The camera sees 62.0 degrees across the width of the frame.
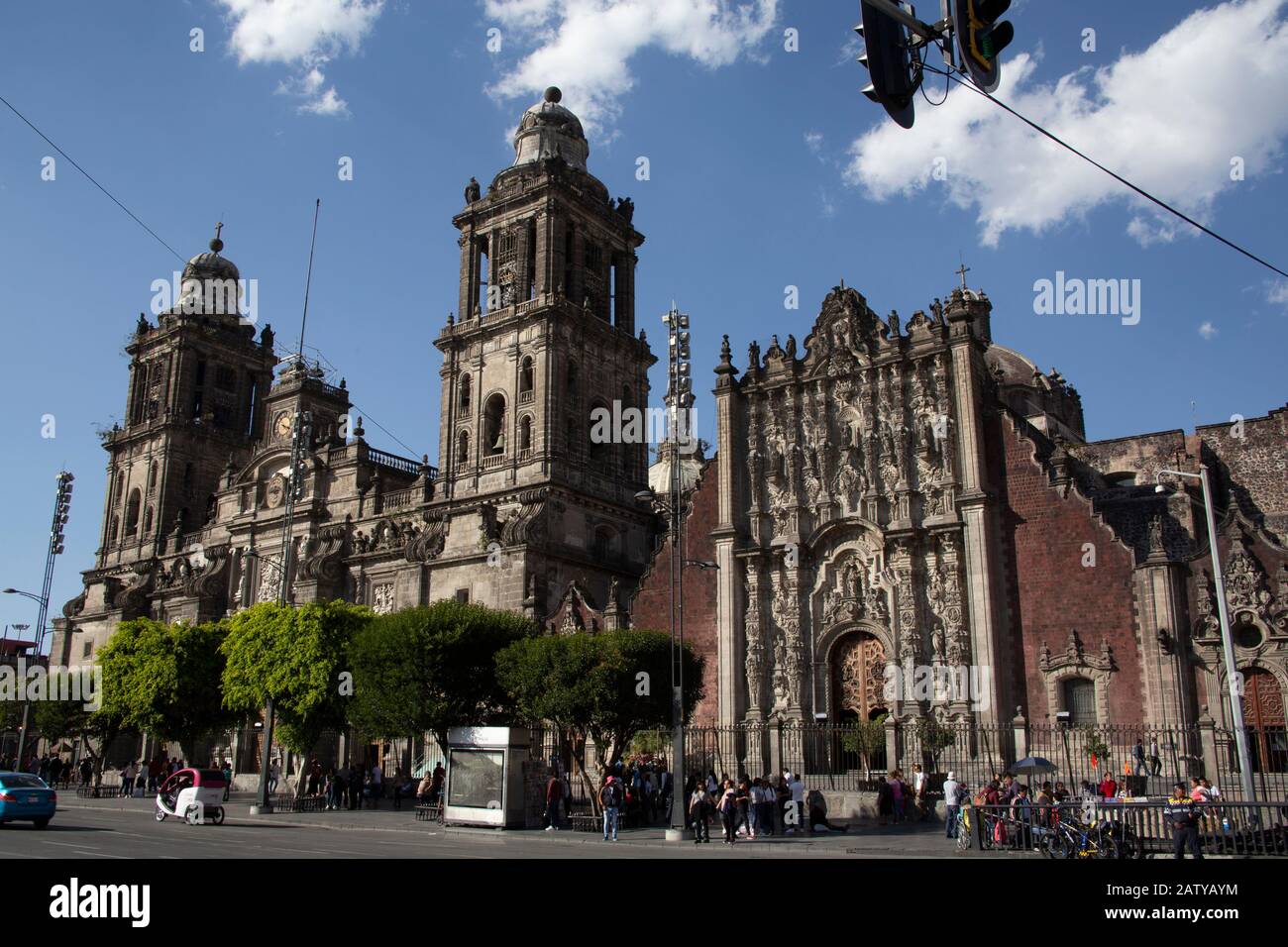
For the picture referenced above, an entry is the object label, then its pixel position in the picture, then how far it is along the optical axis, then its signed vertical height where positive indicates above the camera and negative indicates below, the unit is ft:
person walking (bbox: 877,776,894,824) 99.24 -5.91
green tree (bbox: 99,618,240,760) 155.74 +7.56
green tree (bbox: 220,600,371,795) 129.08 +8.23
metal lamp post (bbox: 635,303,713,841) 88.89 +24.09
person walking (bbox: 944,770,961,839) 86.22 -5.50
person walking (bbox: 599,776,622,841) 89.92 -5.53
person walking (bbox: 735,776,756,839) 90.91 -6.08
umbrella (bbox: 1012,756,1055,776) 84.43 -2.21
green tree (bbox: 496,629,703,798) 106.32 +5.08
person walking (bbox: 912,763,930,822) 102.53 -5.16
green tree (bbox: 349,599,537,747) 116.78 +6.82
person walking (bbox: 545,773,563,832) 101.24 -5.98
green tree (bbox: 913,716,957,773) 113.19 -0.18
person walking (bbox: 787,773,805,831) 94.65 -4.82
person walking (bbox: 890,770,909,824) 99.35 -5.18
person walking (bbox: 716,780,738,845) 86.33 -6.18
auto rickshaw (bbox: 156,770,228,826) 103.91 -6.20
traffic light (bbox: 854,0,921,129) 26.50 +16.43
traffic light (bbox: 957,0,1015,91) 24.82 +16.10
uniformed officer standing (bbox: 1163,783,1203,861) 55.26 -4.57
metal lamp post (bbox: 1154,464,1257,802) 77.92 +5.48
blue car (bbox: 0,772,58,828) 81.35 -5.07
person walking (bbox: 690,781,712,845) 86.99 -6.24
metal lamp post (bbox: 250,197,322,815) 117.19 +29.27
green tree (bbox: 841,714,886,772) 118.32 -0.34
